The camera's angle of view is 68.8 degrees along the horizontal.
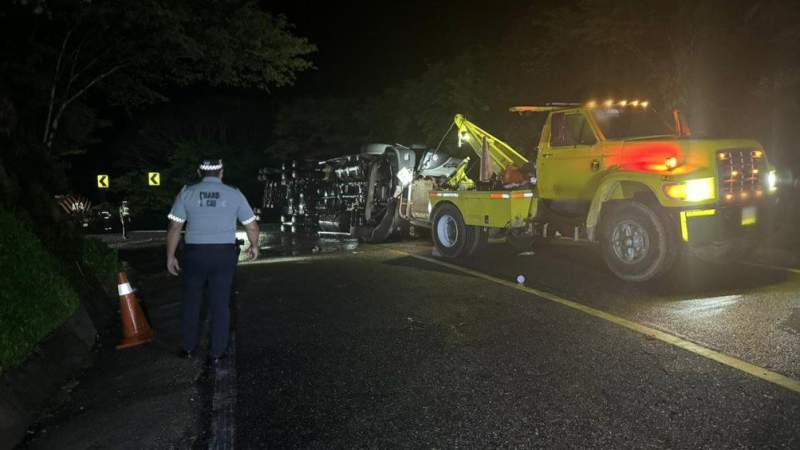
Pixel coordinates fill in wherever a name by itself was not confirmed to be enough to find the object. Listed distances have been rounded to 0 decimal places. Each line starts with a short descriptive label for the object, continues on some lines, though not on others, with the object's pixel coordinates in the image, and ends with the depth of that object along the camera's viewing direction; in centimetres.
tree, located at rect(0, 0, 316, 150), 1073
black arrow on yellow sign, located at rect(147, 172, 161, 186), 2827
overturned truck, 1430
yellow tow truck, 732
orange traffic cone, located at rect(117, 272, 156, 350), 574
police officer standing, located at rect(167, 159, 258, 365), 490
